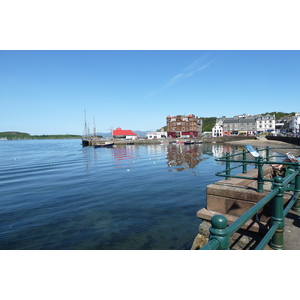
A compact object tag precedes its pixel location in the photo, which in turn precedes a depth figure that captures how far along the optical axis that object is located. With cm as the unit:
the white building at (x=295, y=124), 9186
